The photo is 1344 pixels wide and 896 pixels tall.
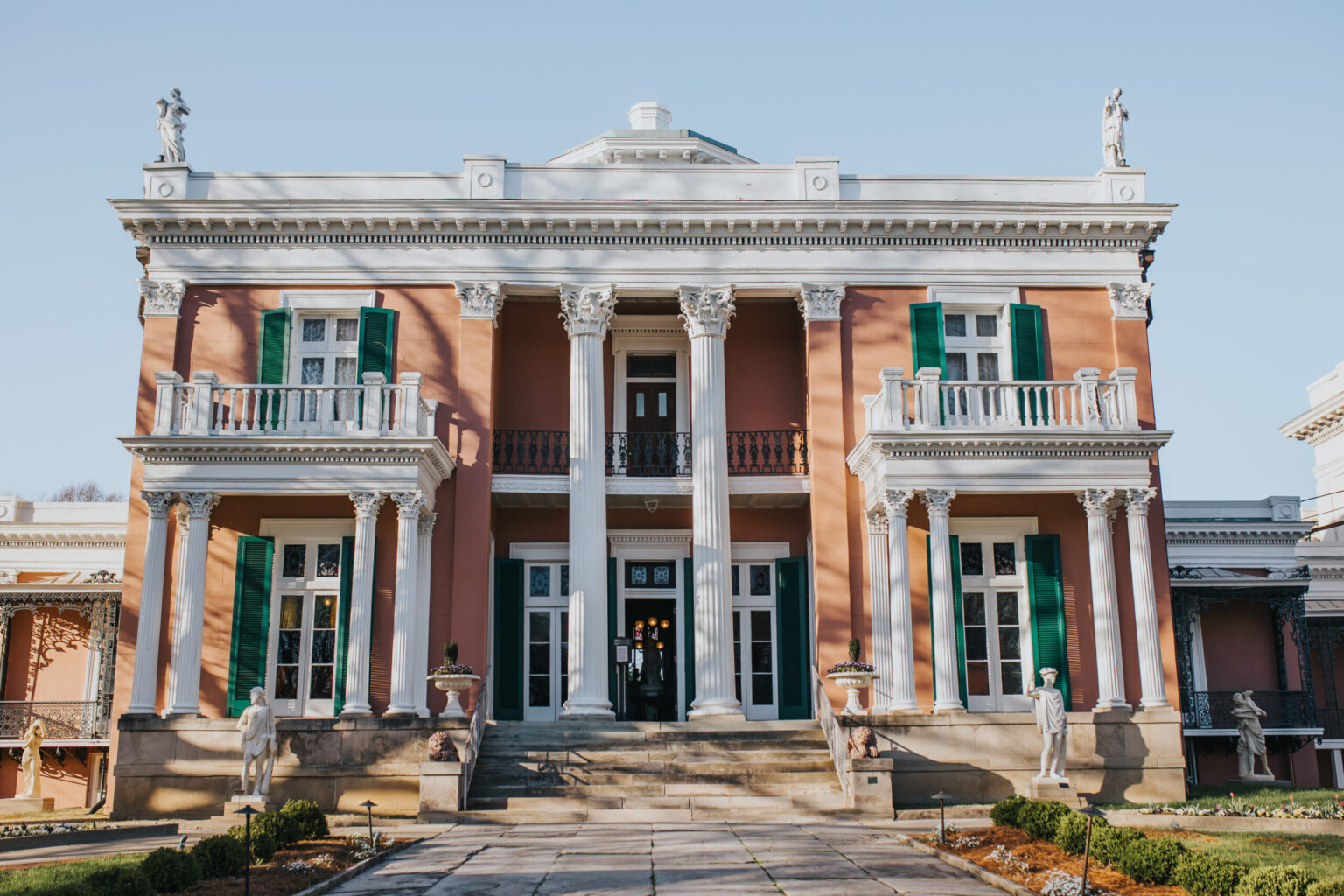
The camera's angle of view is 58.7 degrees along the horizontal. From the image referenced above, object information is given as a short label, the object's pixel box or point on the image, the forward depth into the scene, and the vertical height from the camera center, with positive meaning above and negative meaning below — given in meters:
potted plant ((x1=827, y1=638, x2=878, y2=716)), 18.20 -0.27
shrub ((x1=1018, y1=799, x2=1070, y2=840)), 12.31 -1.65
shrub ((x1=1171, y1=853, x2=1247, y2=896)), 9.53 -1.74
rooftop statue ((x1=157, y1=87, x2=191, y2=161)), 21.91 +9.72
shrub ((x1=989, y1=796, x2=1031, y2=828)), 13.39 -1.71
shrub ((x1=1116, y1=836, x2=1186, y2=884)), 10.22 -1.72
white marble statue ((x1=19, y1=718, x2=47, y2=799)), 23.06 -1.85
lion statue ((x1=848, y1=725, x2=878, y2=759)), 16.73 -1.18
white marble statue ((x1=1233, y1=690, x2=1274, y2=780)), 22.33 -1.46
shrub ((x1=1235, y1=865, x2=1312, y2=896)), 8.75 -1.65
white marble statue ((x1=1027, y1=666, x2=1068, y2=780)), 17.14 -0.96
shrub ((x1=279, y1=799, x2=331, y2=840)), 13.02 -1.68
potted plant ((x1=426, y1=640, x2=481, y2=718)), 18.25 -0.25
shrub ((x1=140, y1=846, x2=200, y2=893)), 9.75 -1.69
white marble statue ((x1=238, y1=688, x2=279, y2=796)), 16.50 -1.06
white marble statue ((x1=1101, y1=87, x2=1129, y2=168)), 22.38 +9.76
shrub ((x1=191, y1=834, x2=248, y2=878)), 10.59 -1.72
